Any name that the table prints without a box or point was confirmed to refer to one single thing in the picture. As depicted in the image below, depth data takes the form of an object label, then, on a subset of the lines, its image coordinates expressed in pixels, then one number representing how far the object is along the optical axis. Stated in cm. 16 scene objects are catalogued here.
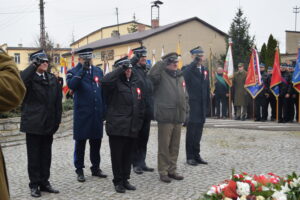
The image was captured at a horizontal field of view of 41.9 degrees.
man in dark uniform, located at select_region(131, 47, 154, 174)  696
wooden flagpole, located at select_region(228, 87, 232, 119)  1626
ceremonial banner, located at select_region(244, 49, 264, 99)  1479
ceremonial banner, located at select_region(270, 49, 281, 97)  1414
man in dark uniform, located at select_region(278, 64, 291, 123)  1401
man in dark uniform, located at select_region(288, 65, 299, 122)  1396
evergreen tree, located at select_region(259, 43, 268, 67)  3280
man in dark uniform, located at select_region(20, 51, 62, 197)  581
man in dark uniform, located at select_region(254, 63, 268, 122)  1492
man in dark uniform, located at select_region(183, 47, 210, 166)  773
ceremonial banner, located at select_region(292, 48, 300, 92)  1352
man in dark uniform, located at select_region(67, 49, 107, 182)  650
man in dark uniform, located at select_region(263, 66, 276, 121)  1481
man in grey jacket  664
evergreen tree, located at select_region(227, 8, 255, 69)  3431
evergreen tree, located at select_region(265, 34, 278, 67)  3136
